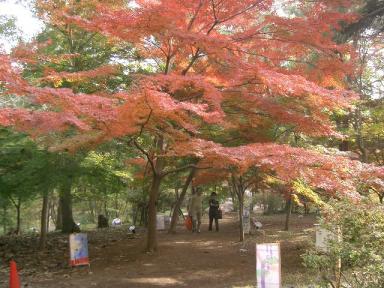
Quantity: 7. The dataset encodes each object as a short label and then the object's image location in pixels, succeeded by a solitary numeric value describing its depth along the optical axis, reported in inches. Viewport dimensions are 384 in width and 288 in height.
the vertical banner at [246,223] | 663.0
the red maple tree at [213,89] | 311.3
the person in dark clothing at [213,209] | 667.9
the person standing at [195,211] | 685.7
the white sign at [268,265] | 227.3
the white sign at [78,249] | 393.7
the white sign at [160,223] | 778.2
